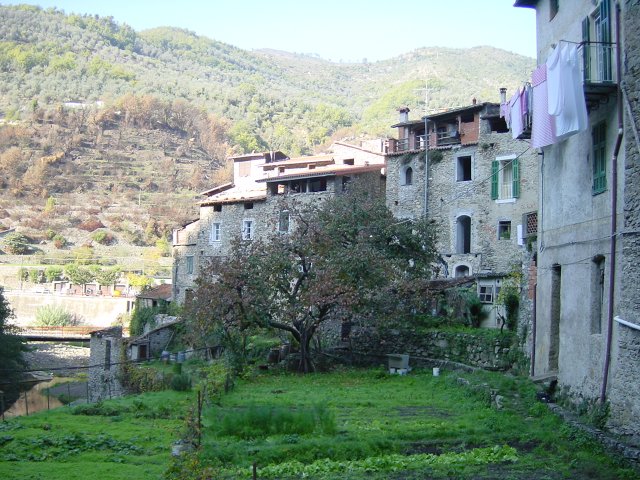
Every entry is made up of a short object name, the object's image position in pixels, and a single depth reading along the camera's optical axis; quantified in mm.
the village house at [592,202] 14109
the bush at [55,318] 67938
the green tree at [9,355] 39688
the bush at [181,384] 25250
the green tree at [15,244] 91688
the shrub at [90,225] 101562
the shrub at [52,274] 79062
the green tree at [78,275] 76769
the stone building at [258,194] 47562
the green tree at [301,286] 29031
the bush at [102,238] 98000
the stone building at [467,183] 38500
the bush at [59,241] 95875
